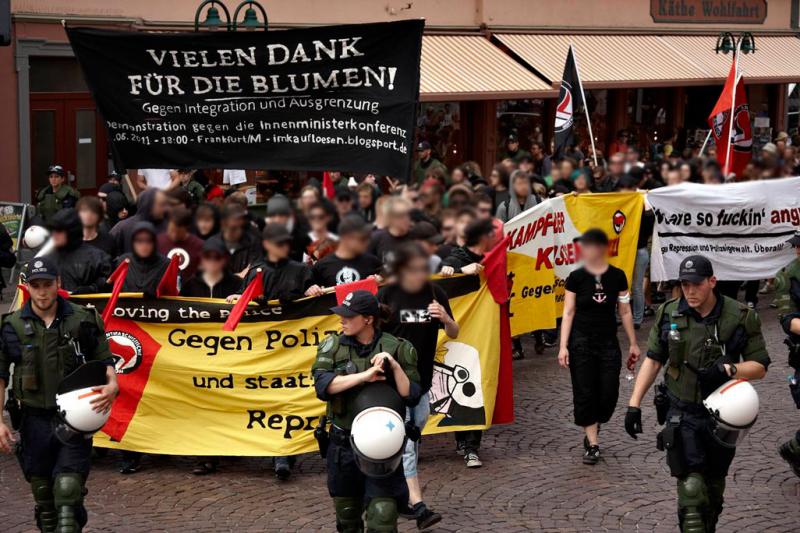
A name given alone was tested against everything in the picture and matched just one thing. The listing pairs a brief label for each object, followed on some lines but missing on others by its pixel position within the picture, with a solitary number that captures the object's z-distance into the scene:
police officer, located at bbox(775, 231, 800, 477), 8.45
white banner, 14.42
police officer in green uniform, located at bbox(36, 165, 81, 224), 15.40
